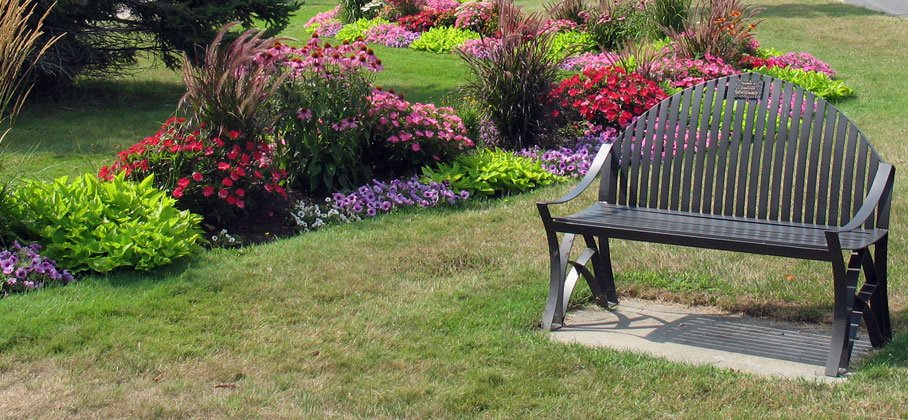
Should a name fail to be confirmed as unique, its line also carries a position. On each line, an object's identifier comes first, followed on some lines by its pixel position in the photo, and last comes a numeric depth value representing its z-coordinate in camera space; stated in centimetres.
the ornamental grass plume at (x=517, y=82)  876
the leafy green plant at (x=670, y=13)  1495
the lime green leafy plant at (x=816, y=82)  1172
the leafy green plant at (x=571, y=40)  1517
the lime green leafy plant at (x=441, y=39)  1692
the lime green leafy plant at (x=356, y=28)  1900
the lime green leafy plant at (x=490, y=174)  761
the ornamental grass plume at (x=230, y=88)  653
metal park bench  434
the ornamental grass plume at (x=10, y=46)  500
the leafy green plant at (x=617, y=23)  1521
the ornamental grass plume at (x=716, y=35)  1224
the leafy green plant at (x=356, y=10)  2114
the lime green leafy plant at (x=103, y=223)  559
